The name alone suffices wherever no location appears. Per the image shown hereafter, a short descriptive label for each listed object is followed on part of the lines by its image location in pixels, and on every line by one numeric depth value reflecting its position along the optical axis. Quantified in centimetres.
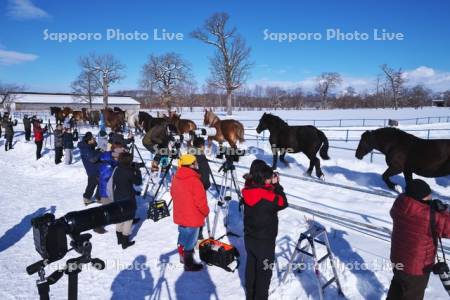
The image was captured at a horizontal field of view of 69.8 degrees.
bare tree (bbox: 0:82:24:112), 5542
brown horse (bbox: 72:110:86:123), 2608
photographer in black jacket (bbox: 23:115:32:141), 1822
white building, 6339
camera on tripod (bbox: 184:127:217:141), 1387
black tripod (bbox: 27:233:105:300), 208
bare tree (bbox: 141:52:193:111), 4450
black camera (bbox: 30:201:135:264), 209
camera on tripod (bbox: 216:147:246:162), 587
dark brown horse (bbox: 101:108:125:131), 1986
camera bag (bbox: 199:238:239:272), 450
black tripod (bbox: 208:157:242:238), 529
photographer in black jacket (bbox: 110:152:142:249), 530
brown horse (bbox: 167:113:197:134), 1675
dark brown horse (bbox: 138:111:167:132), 1602
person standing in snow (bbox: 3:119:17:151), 1643
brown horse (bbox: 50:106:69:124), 2456
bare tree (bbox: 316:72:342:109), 9244
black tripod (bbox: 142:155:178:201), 686
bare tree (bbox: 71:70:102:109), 5162
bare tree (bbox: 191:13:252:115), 4172
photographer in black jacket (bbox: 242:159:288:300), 331
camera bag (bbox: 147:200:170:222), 653
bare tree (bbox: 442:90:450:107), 8475
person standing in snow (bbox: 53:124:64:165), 1257
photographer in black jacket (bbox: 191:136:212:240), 537
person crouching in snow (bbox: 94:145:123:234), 615
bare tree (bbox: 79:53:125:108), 4966
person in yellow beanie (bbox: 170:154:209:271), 436
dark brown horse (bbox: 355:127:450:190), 745
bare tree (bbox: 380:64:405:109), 7931
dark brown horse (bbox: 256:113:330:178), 1028
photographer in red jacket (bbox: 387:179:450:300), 278
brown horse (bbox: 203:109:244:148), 1324
